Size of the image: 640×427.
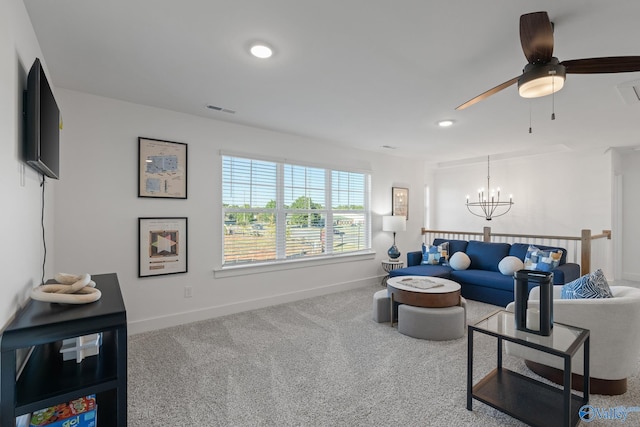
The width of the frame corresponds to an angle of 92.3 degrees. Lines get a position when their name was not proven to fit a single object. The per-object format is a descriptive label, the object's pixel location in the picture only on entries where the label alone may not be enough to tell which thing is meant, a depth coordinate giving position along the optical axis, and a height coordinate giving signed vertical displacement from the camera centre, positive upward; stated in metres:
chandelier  6.54 +0.23
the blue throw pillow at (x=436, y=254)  5.04 -0.65
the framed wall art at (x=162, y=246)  3.24 -0.35
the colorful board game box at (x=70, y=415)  1.31 -0.88
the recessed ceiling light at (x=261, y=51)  2.09 +1.14
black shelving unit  1.13 -0.70
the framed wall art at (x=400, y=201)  5.88 +0.26
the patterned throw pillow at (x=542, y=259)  4.03 -0.59
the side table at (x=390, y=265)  5.38 -0.89
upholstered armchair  2.01 -0.81
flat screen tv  1.55 +0.49
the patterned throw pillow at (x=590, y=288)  2.20 -0.53
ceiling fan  1.60 +0.87
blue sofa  4.08 -0.82
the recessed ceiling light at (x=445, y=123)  3.75 +1.14
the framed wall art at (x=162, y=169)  3.24 +0.49
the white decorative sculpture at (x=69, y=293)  1.41 -0.38
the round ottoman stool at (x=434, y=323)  3.03 -1.08
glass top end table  1.65 -1.12
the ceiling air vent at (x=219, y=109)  3.28 +1.15
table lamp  5.43 -0.19
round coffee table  3.14 -0.81
